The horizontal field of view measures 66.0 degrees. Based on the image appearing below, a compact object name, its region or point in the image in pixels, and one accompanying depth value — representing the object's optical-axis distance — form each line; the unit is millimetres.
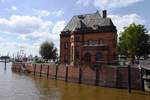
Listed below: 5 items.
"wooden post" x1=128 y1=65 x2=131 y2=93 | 17458
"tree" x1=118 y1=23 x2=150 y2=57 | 27088
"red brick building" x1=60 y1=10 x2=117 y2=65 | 24607
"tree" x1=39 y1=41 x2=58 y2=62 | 43880
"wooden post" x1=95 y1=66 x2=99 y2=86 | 21023
